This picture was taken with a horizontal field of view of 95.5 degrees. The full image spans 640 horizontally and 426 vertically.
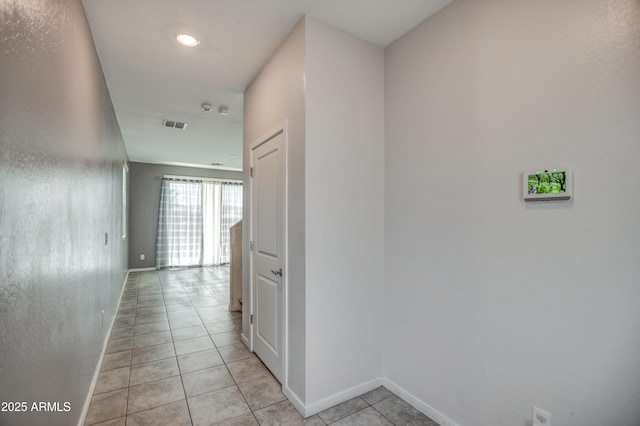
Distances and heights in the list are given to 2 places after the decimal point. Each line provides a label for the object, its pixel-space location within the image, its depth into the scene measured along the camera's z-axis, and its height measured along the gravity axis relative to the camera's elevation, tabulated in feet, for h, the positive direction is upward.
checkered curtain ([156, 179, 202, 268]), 23.94 -0.95
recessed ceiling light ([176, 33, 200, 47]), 7.32 +4.48
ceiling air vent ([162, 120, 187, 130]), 13.69 +4.31
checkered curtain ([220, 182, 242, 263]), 26.27 +0.26
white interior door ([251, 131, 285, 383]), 7.65 -1.04
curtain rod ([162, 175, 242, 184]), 24.55 +3.06
